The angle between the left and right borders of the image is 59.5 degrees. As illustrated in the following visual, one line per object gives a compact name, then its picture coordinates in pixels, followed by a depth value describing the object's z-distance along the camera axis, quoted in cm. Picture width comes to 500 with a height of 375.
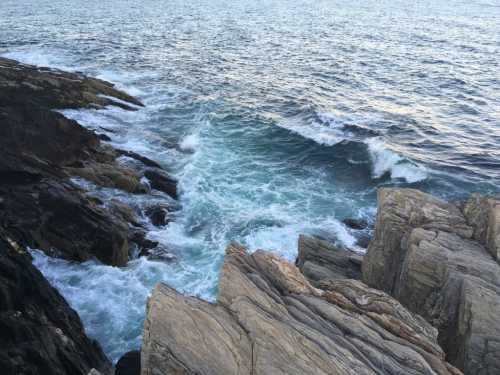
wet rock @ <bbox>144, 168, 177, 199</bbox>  2741
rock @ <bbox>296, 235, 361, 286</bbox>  1684
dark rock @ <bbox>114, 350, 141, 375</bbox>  1382
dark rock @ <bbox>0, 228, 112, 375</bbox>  1134
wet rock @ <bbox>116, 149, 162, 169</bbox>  2984
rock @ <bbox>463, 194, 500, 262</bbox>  1514
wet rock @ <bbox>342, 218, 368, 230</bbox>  2500
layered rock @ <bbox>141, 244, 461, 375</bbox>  938
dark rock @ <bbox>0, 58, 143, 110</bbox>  3428
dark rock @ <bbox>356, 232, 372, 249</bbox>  2314
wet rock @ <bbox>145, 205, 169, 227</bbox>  2403
